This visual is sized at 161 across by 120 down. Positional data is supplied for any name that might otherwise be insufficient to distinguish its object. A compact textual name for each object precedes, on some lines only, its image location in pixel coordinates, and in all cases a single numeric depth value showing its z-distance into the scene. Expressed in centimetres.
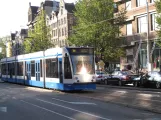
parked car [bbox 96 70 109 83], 3933
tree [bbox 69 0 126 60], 4578
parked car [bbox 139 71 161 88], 2867
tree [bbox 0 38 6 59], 13500
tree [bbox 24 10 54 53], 6888
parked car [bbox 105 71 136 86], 3441
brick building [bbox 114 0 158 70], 4566
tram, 2342
